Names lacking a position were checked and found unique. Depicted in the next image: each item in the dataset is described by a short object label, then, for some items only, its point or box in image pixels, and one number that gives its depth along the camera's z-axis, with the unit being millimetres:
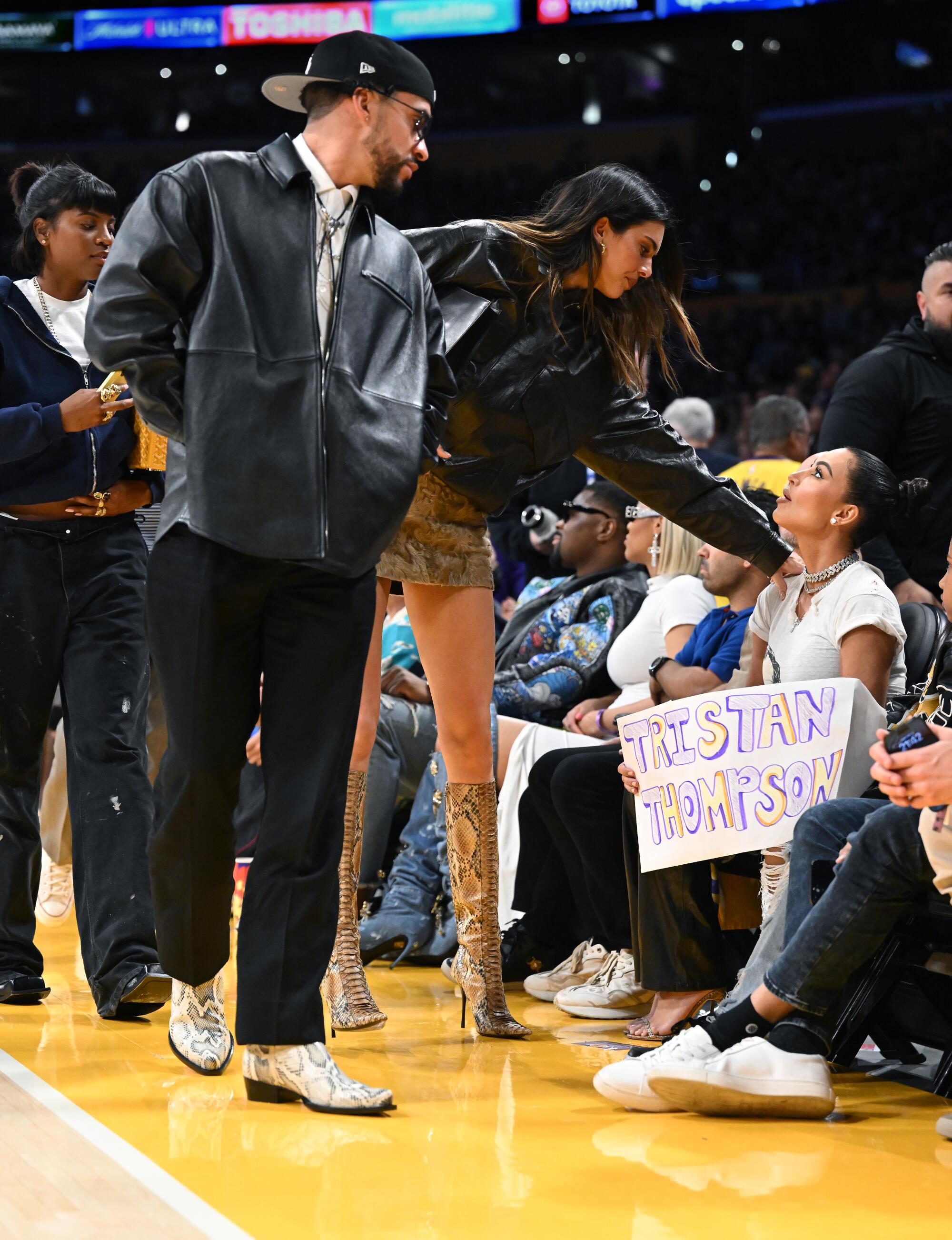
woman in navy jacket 6594
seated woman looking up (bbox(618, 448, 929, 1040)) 6391
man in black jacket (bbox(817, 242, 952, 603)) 8602
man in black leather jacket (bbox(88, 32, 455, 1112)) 4621
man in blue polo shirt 7641
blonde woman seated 8602
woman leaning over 6297
